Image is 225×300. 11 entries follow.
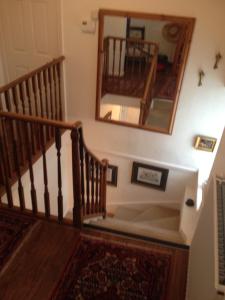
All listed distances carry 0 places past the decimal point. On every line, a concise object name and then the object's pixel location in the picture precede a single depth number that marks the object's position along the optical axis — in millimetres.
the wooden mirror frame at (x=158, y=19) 3064
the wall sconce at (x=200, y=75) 3259
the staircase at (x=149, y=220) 2875
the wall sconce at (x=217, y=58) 3113
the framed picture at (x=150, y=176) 4207
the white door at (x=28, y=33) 3562
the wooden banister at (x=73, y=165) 1821
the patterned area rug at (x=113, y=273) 1800
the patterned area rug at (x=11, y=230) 1937
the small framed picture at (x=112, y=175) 4480
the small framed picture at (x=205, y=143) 3617
